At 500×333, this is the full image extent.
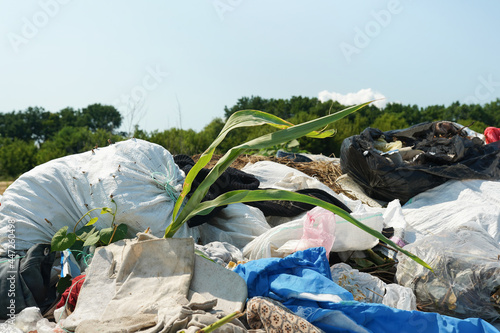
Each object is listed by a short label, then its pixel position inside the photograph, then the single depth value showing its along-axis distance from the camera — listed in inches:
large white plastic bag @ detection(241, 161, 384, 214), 137.6
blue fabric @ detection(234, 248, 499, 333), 67.2
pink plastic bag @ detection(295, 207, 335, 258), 91.1
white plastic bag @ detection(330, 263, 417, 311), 81.5
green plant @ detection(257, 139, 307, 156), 256.1
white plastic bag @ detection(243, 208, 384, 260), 96.3
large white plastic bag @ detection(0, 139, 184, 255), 94.9
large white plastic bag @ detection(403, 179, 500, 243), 119.8
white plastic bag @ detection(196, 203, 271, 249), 108.7
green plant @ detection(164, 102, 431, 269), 59.8
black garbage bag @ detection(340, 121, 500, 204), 158.9
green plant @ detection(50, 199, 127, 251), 87.0
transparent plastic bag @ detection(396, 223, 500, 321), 81.0
